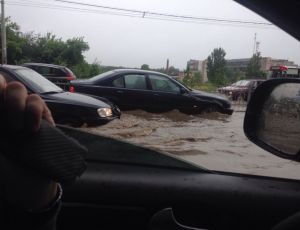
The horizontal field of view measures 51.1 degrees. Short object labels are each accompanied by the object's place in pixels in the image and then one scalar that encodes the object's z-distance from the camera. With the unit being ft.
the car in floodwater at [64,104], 16.74
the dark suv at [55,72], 34.88
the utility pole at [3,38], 54.88
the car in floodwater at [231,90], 28.07
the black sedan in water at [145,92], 24.28
